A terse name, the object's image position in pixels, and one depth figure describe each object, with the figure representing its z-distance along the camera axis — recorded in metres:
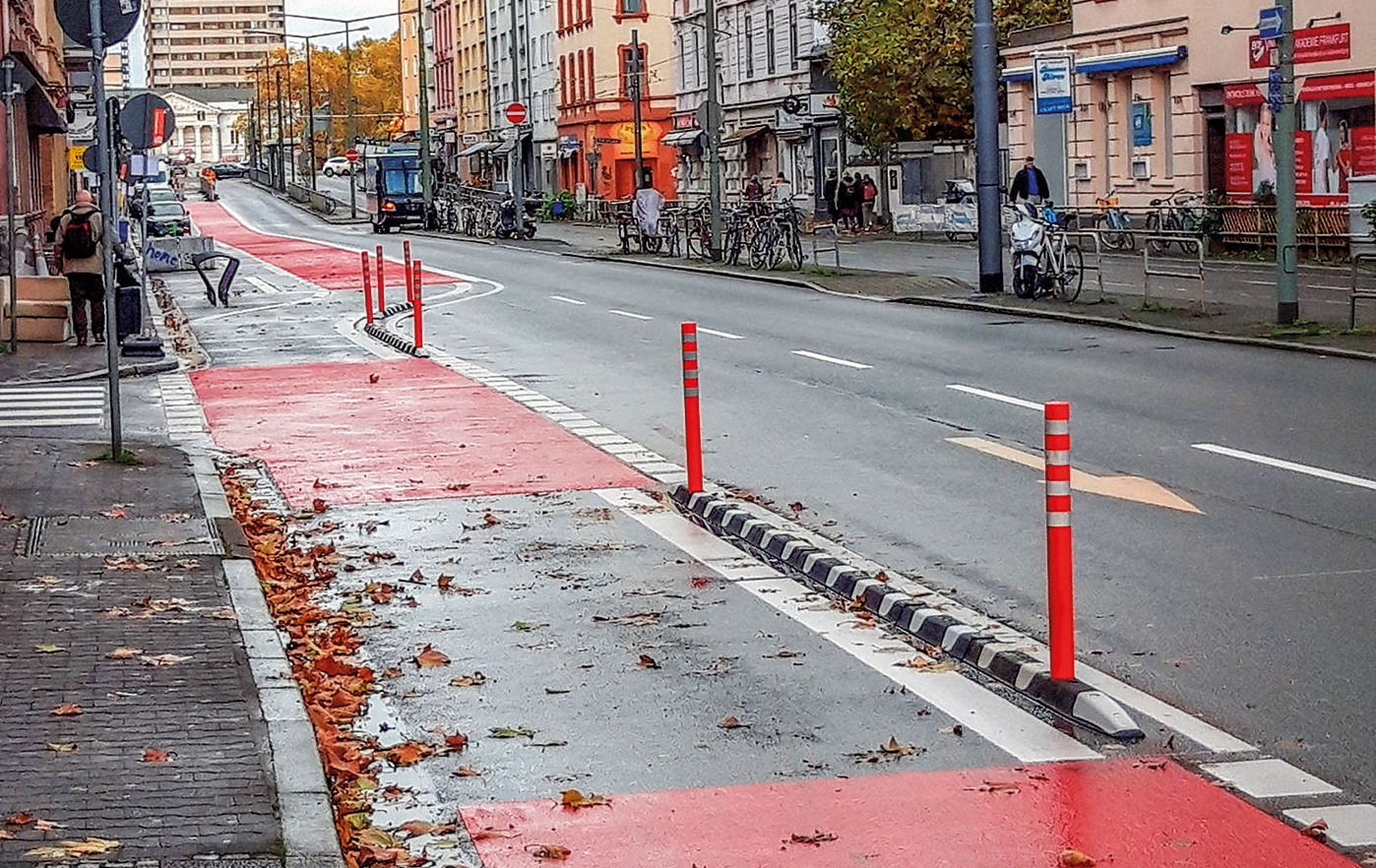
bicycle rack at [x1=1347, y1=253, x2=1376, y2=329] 21.51
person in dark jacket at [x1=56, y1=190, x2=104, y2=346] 25.88
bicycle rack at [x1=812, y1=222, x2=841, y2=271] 48.61
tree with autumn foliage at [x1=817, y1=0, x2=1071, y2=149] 60.59
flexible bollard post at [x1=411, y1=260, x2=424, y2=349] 25.58
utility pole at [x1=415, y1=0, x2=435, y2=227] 81.75
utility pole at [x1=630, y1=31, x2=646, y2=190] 67.56
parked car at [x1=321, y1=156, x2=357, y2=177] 162.00
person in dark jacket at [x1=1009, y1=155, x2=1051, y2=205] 31.70
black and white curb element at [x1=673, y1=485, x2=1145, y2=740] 7.26
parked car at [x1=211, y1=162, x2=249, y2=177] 180.12
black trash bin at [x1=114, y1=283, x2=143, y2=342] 25.42
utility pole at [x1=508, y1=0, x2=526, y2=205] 67.31
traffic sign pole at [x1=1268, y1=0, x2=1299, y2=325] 22.06
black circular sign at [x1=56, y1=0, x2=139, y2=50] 13.83
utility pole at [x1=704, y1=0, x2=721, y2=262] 43.50
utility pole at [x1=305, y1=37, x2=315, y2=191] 110.56
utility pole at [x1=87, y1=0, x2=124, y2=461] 13.93
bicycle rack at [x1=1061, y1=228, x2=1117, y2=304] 27.62
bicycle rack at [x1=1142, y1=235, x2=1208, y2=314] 25.31
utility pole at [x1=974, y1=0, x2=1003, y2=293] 29.69
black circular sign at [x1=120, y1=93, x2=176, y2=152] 19.84
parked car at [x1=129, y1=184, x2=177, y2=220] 73.19
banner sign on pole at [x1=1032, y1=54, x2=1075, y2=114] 35.47
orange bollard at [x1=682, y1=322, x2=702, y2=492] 12.61
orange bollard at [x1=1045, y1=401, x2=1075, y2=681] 7.54
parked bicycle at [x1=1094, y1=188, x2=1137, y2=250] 45.97
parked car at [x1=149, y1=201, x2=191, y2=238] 66.94
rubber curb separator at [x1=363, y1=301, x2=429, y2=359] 25.45
